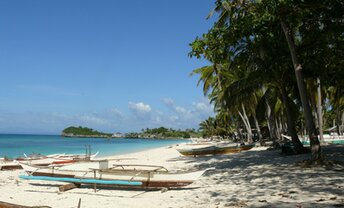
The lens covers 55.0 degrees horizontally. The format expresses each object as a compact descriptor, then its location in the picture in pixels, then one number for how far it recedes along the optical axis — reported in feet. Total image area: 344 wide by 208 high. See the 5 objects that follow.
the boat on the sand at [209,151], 75.25
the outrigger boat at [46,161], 64.80
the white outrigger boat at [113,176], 32.32
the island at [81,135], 650.84
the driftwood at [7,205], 13.91
